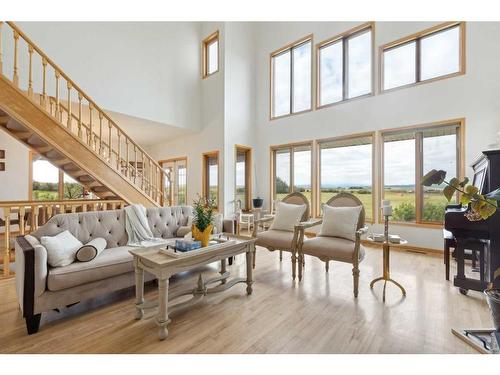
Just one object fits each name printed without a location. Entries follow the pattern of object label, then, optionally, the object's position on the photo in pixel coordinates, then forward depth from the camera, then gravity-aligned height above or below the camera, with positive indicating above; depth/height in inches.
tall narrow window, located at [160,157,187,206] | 288.8 +11.3
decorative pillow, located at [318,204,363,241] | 110.6 -17.5
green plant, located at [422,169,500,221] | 64.7 -3.7
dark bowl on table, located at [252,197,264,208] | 250.2 -17.2
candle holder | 97.8 -27.9
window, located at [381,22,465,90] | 158.7 +92.2
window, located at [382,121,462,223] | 161.0 +14.5
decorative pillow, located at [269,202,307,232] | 129.3 -16.8
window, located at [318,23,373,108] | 195.5 +103.8
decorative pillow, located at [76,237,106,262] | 84.9 -24.1
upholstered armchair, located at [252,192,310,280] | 113.1 -25.8
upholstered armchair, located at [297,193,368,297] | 96.3 -26.0
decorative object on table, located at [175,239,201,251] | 83.0 -21.0
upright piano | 87.8 -18.6
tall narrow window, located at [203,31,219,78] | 253.6 +143.2
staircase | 130.5 +34.4
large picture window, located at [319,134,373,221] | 194.9 +15.4
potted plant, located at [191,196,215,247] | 90.4 -14.7
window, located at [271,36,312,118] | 232.1 +109.5
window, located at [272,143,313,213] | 233.1 +16.3
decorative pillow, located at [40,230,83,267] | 80.0 -22.1
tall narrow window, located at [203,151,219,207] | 249.8 +11.7
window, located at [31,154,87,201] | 242.4 +2.0
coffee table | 71.0 -26.3
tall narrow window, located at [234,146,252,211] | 257.4 +11.6
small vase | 90.3 -19.0
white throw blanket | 113.7 -20.7
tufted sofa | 72.6 -28.2
